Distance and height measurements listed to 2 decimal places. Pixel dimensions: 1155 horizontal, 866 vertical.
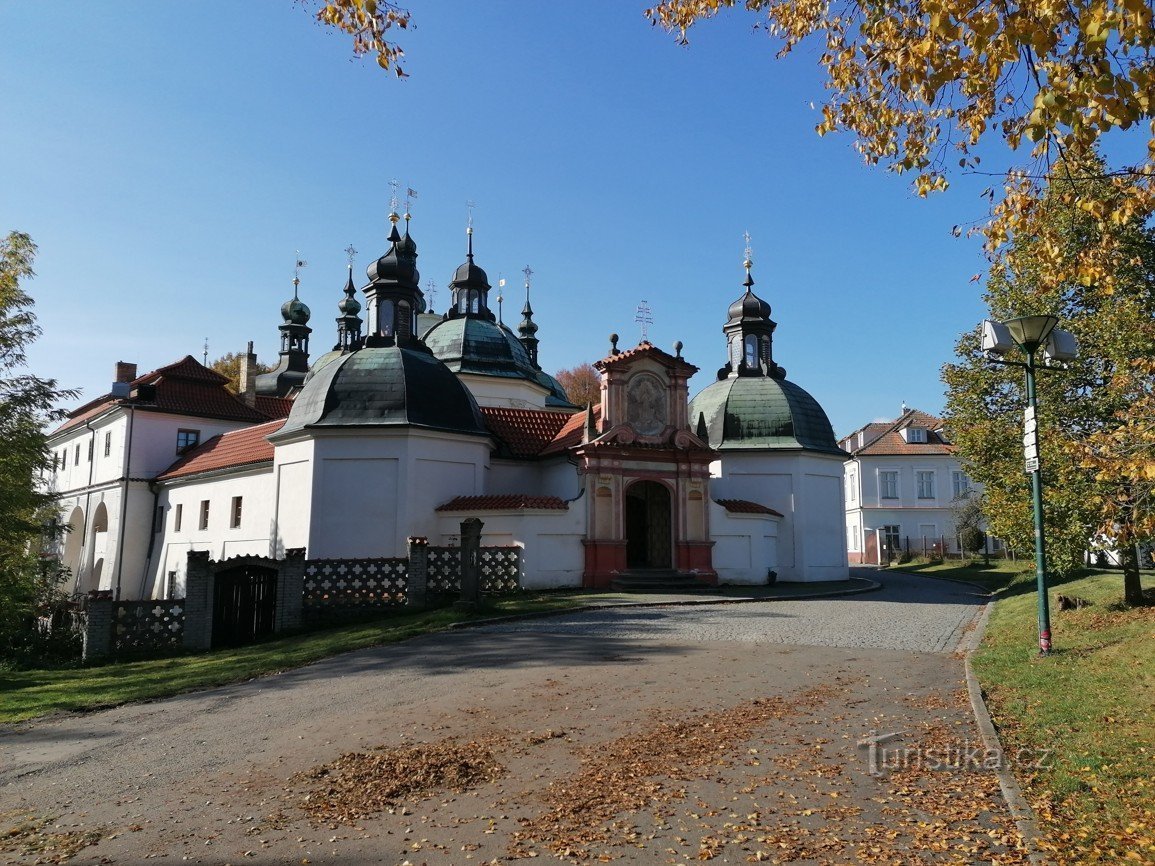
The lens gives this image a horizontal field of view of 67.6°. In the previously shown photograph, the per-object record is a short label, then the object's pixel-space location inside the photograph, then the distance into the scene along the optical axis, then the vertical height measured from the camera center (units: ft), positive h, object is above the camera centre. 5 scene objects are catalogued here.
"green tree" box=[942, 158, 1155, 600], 50.44 +10.84
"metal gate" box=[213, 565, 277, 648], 59.52 -3.67
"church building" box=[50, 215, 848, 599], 83.66 +9.42
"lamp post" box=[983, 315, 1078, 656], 37.96 +9.52
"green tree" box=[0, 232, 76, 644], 69.05 +9.33
